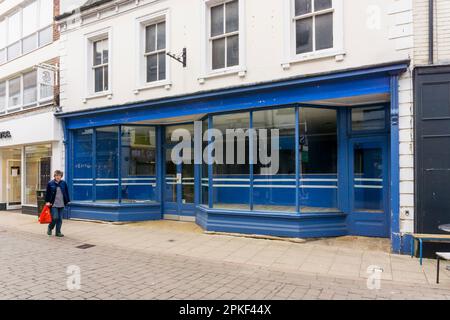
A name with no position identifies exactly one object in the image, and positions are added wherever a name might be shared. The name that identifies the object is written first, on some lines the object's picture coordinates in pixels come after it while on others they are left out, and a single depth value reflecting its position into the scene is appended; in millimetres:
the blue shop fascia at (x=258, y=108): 7340
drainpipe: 6797
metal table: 5613
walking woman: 9289
